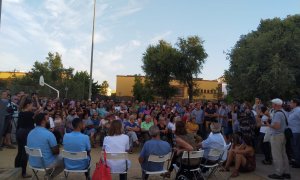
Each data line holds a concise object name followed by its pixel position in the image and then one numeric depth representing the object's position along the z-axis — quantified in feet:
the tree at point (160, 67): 85.57
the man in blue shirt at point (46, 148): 14.70
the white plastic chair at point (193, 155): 14.77
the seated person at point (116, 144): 14.14
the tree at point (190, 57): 82.78
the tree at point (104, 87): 145.22
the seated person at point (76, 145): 14.31
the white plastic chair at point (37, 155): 13.93
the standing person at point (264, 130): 23.38
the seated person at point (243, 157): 19.40
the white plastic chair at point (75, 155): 13.79
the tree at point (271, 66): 66.65
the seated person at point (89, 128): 29.39
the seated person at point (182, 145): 15.19
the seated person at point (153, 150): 14.53
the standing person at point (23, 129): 17.00
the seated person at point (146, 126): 28.67
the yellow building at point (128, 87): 147.55
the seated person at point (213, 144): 16.78
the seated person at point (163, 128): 28.37
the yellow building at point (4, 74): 195.28
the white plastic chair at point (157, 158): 14.11
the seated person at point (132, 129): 27.36
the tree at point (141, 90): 94.21
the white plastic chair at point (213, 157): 16.22
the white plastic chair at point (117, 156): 13.80
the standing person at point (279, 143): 18.14
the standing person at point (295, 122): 21.08
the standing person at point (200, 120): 33.26
